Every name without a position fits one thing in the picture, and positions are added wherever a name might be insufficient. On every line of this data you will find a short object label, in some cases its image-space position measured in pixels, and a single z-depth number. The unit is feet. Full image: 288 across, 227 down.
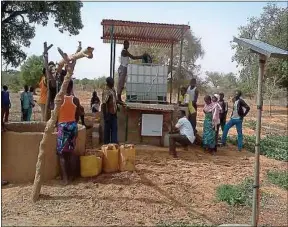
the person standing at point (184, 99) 22.21
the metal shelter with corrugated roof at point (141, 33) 20.80
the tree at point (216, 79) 130.98
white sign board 20.07
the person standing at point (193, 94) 21.74
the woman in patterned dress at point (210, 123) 19.39
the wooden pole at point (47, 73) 14.50
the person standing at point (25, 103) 25.78
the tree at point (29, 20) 32.06
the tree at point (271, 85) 55.41
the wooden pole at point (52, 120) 11.13
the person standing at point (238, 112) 20.80
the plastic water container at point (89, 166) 13.06
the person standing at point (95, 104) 27.42
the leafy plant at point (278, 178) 14.88
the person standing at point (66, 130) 12.57
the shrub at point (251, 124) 36.31
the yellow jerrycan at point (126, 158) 13.56
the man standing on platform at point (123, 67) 20.93
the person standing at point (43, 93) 18.34
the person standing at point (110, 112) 16.98
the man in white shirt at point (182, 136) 17.78
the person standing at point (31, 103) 26.13
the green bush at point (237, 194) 12.26
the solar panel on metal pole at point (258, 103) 9.44
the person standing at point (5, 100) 20.30
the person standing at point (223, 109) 21.97
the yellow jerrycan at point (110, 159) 13.59
